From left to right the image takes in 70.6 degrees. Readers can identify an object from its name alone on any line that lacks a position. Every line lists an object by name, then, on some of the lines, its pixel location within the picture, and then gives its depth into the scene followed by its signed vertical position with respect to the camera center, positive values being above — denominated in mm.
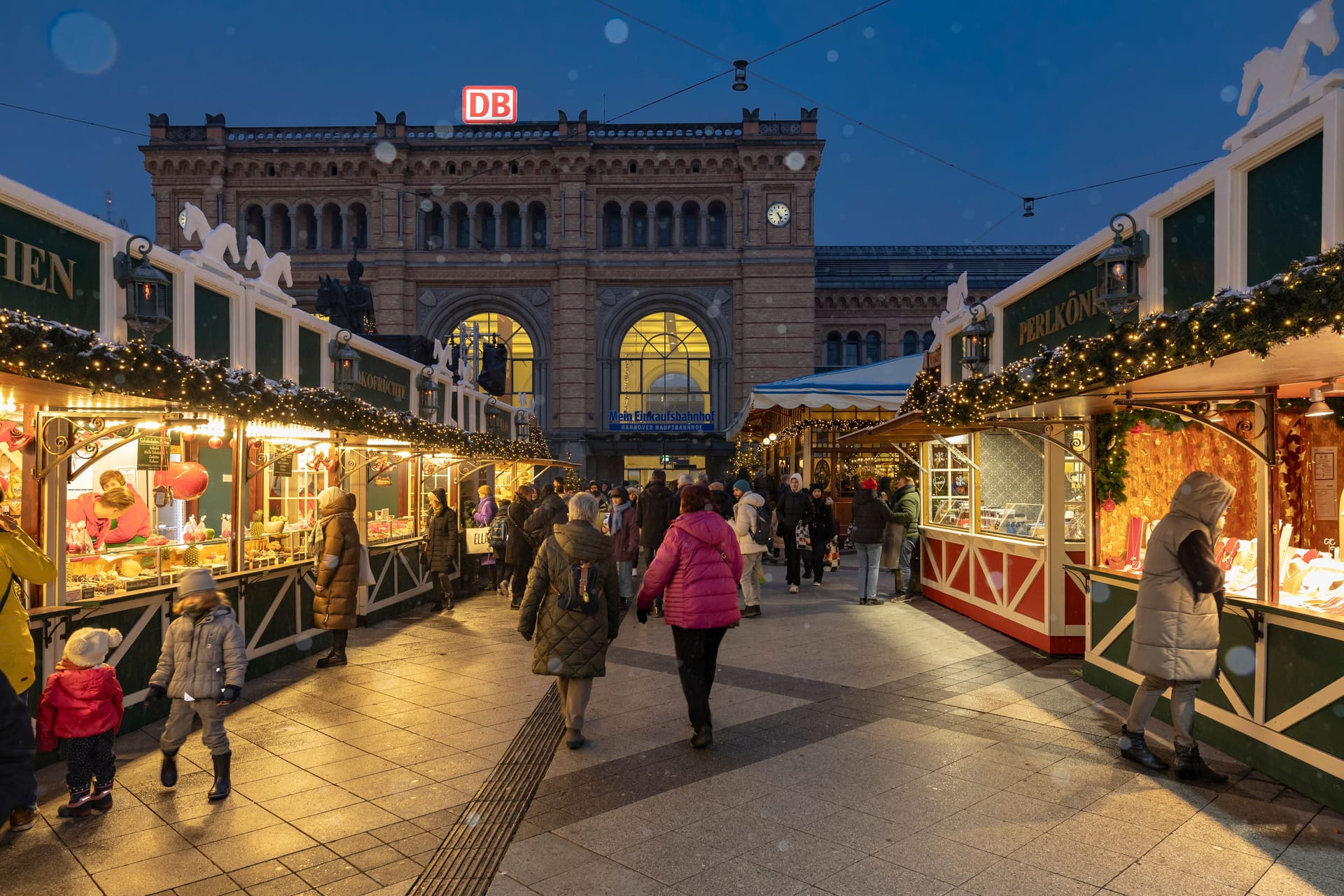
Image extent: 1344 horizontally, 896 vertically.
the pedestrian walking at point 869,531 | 13078 -1133
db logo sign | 37438 +13668
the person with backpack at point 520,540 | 12664 -1233
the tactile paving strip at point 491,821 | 4223 -1946
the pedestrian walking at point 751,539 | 12133 -1154
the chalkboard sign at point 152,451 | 7441 -37
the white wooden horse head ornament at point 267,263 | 9891 +1995
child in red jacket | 5012 -1442
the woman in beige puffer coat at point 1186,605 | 5469 -907
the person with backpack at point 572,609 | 6281 -1074
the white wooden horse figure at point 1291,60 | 5164 +2238
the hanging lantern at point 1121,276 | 6539 +1219
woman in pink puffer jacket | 6262 -956
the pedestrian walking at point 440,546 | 13188 -1375
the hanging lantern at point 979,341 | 10617 +1230
